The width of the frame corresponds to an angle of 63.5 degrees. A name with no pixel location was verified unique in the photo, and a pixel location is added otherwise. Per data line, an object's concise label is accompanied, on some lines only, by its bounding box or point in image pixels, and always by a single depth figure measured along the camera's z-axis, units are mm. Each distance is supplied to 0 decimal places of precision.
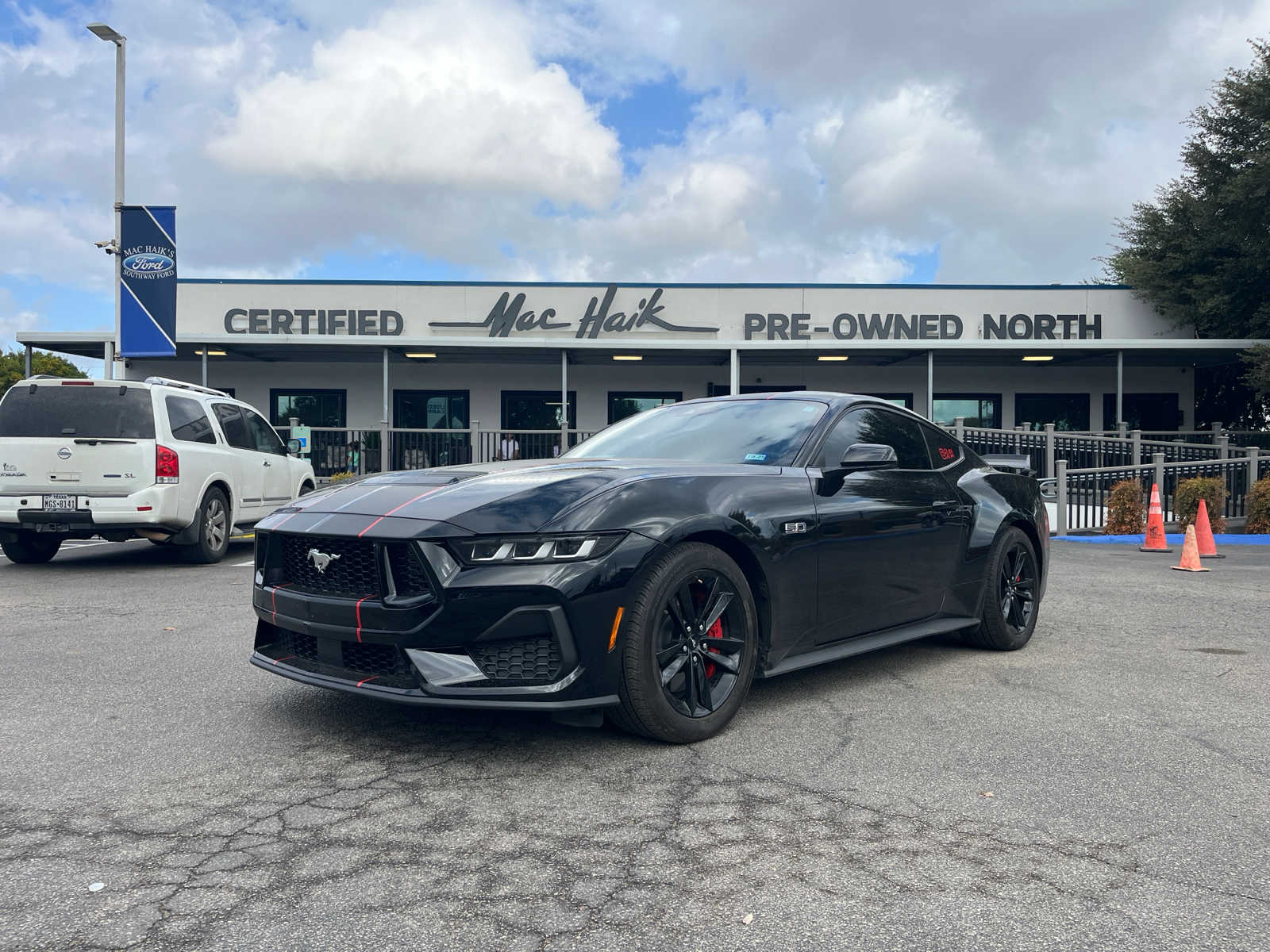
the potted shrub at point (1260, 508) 14266
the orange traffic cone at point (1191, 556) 9852
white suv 9227
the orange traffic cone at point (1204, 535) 11961
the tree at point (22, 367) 67250
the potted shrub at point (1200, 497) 14188
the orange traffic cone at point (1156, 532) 12484
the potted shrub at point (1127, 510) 14125
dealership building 21719
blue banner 17344
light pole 18297
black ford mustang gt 3512
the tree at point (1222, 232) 22750
